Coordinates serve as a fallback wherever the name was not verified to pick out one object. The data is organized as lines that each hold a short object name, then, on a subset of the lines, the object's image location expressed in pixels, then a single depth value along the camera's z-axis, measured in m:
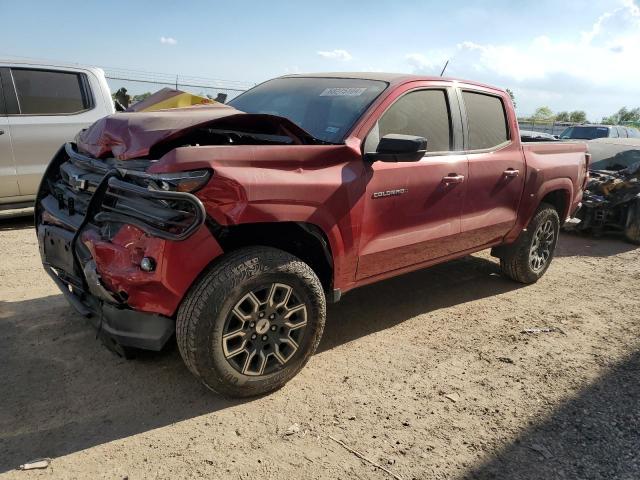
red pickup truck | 2.60
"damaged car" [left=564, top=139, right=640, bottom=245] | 7.50
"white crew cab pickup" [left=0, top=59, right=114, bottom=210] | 6.06
